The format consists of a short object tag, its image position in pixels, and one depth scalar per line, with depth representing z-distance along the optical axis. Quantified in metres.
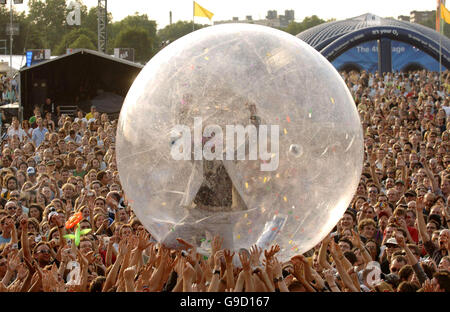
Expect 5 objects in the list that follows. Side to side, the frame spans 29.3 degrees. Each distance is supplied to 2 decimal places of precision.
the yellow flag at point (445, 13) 25.00
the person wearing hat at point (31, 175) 12.51
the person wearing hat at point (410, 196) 9.88
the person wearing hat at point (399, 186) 10.73
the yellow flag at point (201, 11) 24.36
